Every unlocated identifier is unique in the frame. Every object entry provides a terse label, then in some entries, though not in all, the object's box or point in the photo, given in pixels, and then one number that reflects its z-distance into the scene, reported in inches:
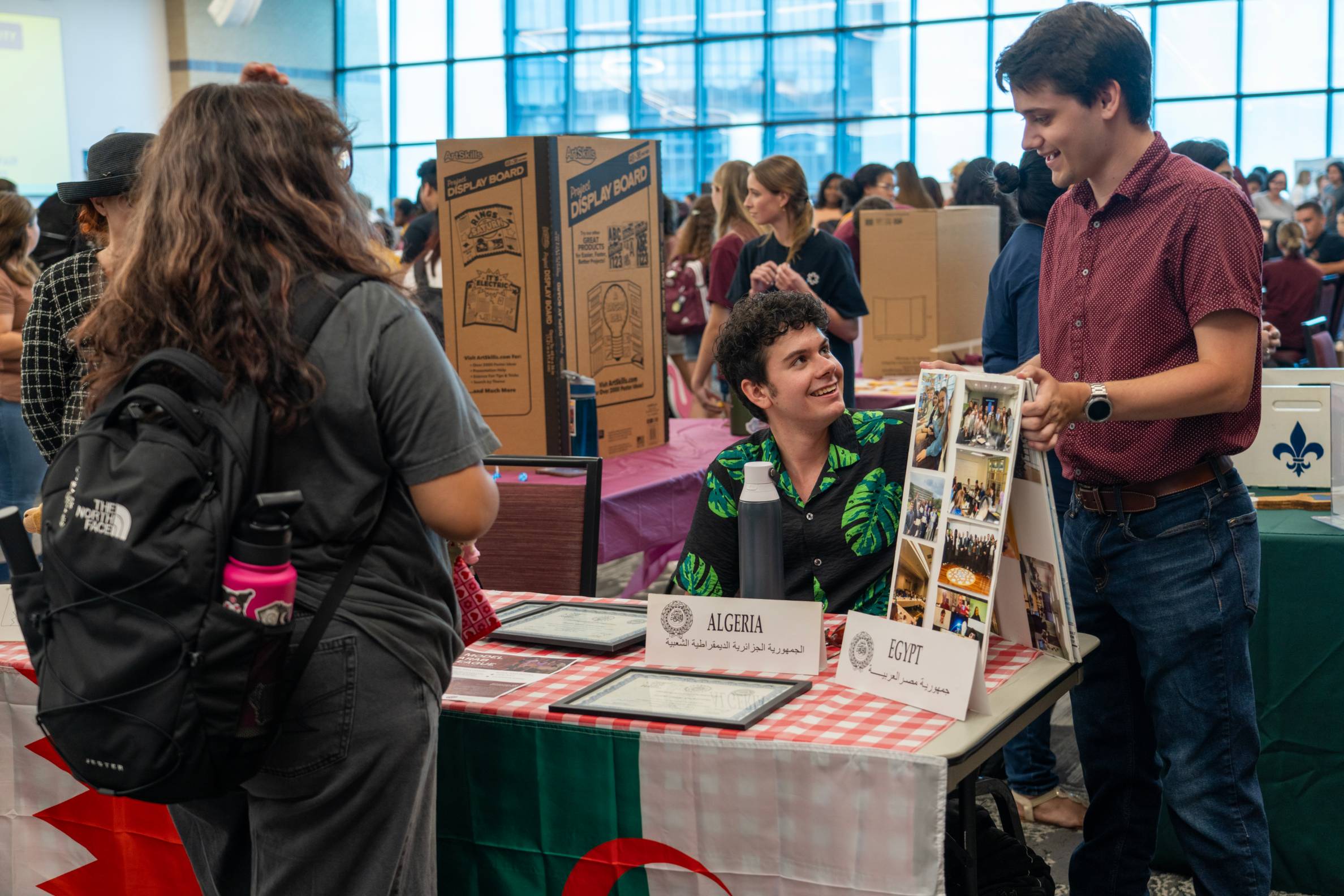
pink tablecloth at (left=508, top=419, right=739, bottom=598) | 115.0
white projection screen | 522.0
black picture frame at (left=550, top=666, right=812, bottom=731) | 56.6
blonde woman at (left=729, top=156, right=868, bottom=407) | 145.6
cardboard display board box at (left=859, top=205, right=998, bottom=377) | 178.7
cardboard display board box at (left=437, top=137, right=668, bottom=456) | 118.5
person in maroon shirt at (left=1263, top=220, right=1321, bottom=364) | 251.9
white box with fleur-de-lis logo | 97.1
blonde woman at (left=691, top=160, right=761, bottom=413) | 194.4
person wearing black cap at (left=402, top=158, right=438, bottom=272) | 201.8
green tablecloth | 87.3
